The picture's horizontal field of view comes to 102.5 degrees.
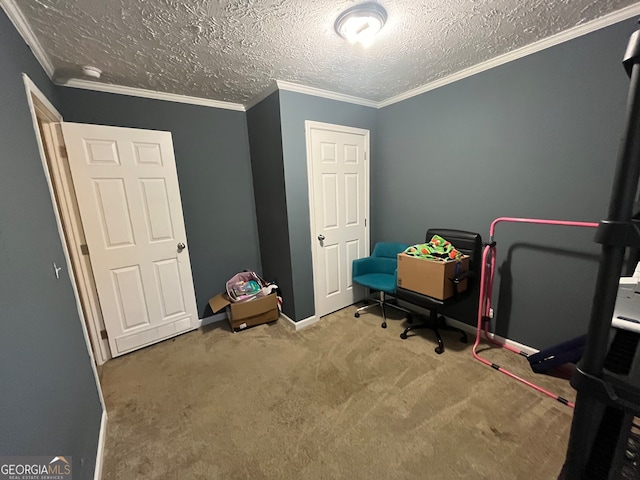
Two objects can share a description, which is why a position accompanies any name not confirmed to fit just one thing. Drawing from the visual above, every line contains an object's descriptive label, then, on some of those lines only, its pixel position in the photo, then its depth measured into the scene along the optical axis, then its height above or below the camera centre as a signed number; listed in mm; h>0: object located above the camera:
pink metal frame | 1876 -941
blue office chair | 2914 -913
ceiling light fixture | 1423 +965
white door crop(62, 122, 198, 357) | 2176 -261
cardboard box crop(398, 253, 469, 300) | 2123 -755
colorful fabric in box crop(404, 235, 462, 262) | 2209 -564
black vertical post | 479 -188
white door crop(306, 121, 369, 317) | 2709 -186
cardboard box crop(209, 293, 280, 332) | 2705 -1224
